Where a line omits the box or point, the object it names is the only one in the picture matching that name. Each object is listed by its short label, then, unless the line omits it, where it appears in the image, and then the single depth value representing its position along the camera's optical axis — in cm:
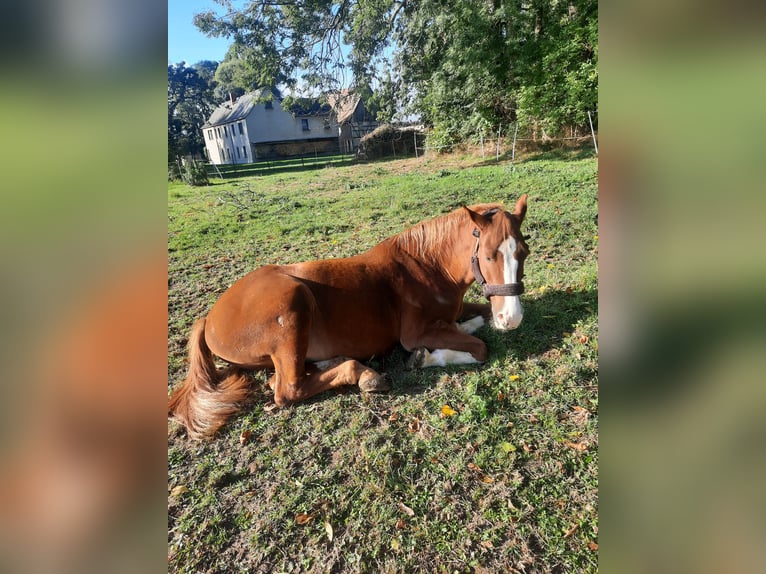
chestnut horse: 329
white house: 3762
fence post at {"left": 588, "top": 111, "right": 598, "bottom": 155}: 1472
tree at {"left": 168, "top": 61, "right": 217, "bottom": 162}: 3697
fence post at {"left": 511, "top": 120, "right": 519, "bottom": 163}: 1758
